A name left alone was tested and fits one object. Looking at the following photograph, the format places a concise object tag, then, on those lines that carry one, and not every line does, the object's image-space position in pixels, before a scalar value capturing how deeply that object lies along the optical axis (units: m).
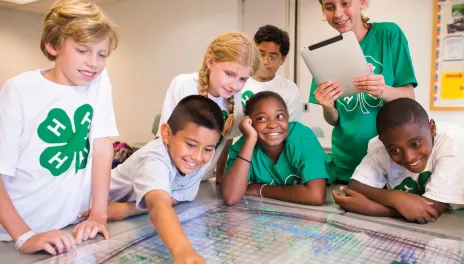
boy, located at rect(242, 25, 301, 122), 1.65
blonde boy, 0.83
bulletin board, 2.41
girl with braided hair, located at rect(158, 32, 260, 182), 1.21
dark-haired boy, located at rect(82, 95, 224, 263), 0.89
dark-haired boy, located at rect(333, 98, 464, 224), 0.94
